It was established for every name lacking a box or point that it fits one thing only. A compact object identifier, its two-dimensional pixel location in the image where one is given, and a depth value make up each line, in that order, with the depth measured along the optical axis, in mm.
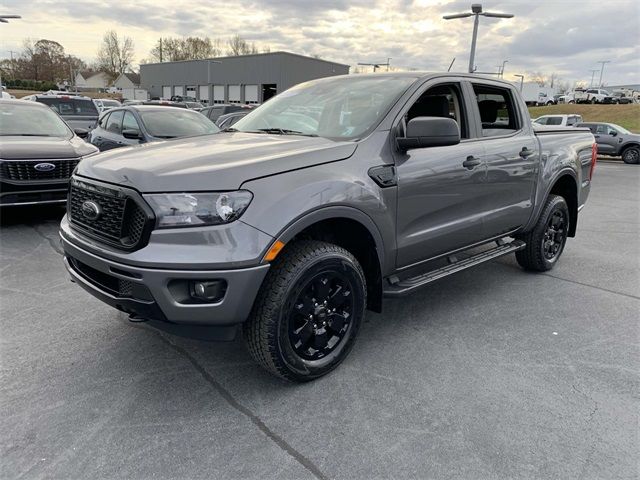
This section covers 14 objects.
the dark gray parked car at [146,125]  8345
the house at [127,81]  99025
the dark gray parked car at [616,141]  20703
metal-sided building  58219
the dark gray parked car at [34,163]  5938
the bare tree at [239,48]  103750
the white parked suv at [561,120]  22438
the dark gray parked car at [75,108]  14414
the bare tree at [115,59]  108875
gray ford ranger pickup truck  2443
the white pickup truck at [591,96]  64625
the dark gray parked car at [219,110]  18847
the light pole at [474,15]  18188
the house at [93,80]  106606
